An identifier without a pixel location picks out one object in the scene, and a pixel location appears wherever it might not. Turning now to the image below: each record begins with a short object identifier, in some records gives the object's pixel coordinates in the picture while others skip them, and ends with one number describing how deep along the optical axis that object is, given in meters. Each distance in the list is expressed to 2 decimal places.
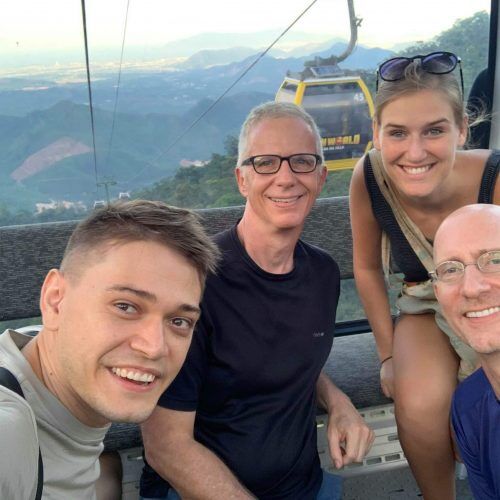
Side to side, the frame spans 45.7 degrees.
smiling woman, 1.74
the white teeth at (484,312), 1.33
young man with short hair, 1.12
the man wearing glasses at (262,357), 1.47
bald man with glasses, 1.31
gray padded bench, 2.13
